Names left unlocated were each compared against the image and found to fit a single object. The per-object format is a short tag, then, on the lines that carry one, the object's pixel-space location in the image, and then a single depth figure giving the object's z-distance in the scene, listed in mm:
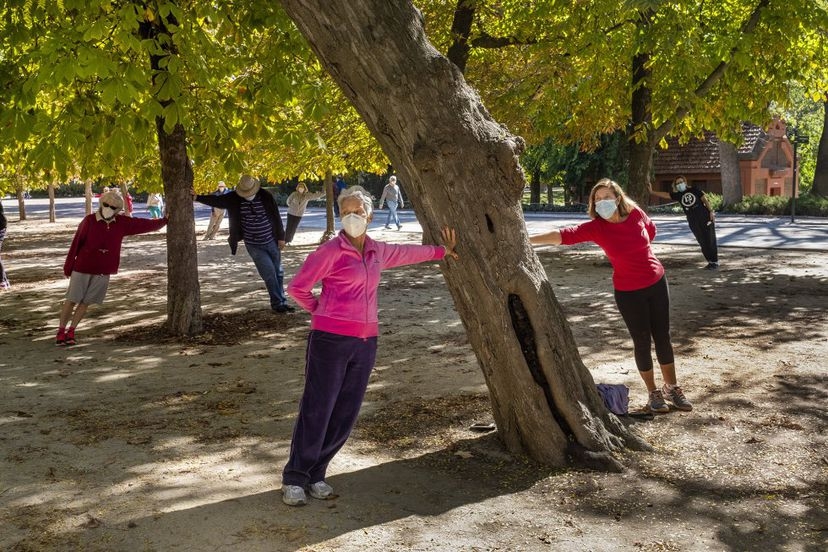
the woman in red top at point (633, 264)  6797
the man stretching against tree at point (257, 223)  12234
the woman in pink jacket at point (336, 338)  5160
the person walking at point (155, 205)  32703
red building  47094
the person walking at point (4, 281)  16594
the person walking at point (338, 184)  31281
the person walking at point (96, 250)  10328
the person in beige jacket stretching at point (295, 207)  24377
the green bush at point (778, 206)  35219
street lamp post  33156
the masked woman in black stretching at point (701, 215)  17109
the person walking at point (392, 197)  31203
